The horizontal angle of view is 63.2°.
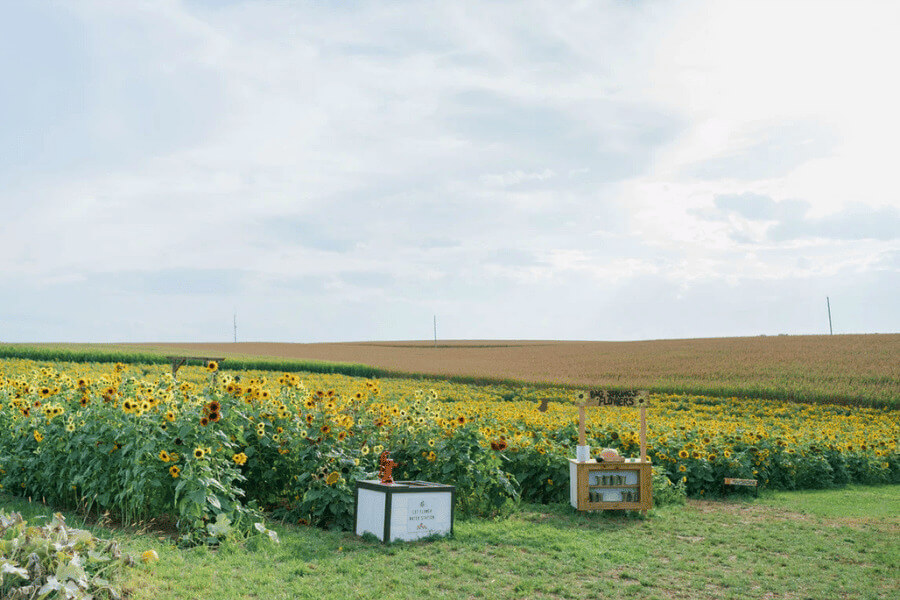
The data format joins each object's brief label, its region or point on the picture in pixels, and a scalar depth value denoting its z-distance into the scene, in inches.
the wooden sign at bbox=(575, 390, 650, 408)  364.8
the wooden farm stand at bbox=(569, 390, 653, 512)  356.2
